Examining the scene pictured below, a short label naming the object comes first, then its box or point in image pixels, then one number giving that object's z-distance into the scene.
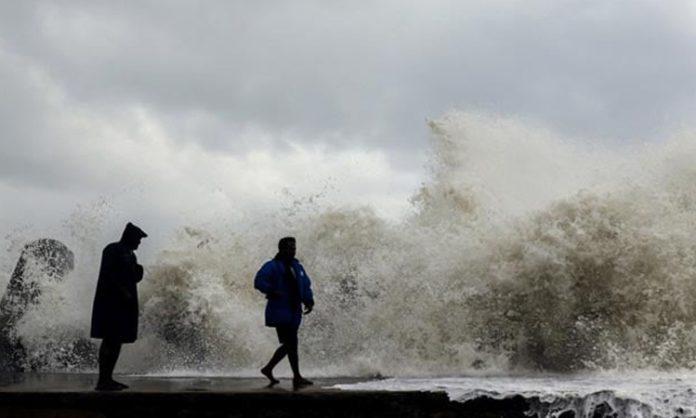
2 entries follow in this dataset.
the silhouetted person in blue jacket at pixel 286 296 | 6.29
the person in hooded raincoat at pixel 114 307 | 6.00
